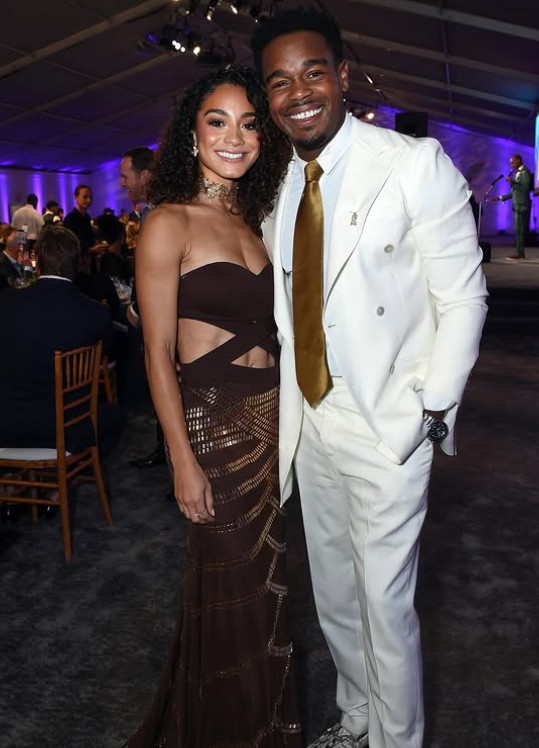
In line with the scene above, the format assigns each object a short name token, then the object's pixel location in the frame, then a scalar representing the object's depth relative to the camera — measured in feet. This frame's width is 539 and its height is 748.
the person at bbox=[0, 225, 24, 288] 19.15
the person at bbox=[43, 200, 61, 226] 40.06
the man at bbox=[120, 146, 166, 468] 12.72
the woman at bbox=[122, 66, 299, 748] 5.78
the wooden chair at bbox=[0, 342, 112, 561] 10.33
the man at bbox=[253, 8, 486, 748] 5.32
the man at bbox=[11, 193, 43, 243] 30.63
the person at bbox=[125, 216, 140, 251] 25.14
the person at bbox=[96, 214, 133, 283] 17.90
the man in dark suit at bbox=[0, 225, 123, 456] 10.48
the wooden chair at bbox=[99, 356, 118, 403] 15.31
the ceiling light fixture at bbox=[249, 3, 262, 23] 30.75
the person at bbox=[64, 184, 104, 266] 20.66
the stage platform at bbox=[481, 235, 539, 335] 27.32
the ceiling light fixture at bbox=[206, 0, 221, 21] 29.68
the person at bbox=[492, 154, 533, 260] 43.37
